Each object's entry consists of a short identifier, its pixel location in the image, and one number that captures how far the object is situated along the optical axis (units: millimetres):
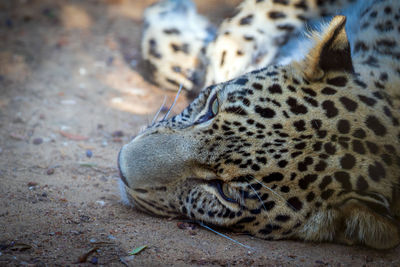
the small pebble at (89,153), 7561
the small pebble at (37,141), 7703
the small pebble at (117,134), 8500
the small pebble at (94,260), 4512
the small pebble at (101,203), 5989
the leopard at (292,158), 5004
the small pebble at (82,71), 10804
